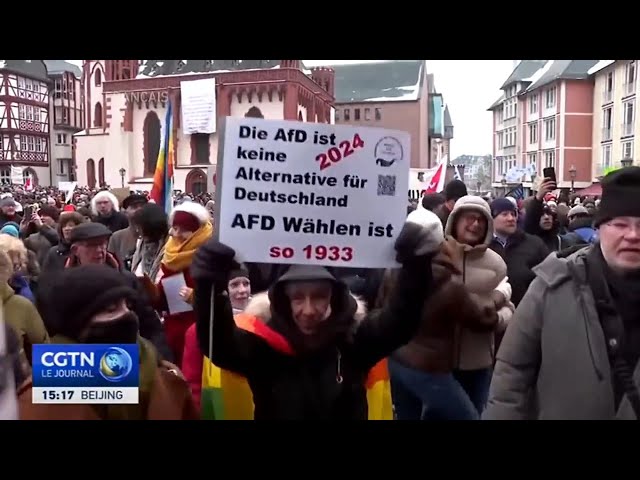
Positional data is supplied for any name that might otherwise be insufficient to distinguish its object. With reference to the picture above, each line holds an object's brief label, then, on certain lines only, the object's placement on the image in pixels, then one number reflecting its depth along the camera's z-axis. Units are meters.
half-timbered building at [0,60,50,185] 49.09
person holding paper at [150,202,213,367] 4.00
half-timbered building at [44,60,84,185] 59.28
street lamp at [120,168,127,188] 34.73
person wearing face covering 2.65
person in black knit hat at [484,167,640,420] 2.55
